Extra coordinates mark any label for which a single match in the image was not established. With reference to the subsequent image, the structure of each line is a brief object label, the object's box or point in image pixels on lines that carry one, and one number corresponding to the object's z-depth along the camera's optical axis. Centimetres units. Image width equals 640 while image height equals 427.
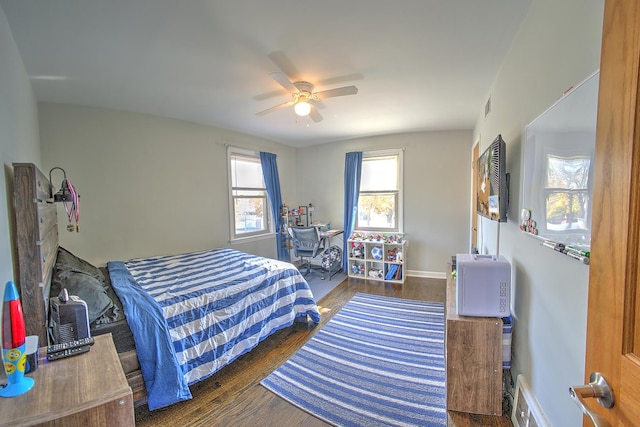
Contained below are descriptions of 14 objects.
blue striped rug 167
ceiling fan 219
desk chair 427
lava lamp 86
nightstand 78
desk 458
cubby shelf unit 423
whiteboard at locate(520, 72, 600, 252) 89
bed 132
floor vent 126
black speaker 121
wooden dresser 160
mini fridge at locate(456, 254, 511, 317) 163
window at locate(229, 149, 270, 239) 425
